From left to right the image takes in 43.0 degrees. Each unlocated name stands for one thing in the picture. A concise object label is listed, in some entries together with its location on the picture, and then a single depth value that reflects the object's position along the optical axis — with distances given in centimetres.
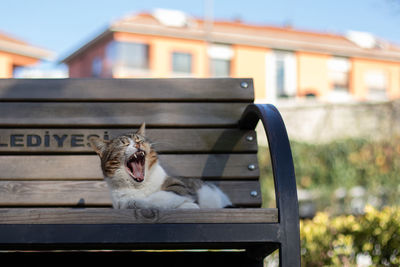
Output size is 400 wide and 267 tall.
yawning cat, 162
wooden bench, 214
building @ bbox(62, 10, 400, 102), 1712
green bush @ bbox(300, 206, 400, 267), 285
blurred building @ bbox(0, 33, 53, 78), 1527
